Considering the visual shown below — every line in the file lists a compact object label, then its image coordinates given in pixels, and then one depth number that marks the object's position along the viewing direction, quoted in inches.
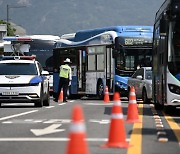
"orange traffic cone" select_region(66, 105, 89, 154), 296.4
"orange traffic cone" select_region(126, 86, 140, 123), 664.4
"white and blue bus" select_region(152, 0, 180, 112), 757.9
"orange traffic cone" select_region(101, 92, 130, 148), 443.8
